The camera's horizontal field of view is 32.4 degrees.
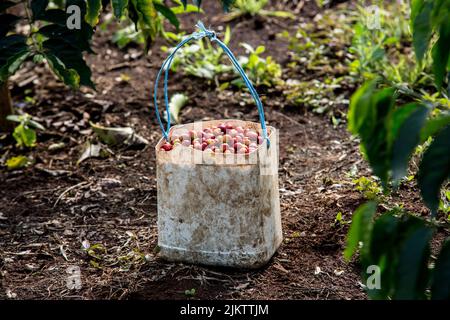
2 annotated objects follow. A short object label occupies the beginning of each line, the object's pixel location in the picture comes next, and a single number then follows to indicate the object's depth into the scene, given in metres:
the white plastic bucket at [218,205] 2.68
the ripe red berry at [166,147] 2.78
